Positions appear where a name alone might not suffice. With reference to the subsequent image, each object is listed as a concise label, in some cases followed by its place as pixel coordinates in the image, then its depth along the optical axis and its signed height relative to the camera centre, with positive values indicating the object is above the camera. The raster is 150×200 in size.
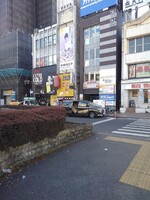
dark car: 19.90 -1.26
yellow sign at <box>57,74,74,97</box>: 34.92 +1.54
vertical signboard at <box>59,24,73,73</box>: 35.03 +8.63
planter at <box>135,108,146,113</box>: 25.54 -1.77
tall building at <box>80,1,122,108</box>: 29.11 +6.95
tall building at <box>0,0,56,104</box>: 46.88 +7.62
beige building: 26.23 +4.46
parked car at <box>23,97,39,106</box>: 30.02 -0.86
